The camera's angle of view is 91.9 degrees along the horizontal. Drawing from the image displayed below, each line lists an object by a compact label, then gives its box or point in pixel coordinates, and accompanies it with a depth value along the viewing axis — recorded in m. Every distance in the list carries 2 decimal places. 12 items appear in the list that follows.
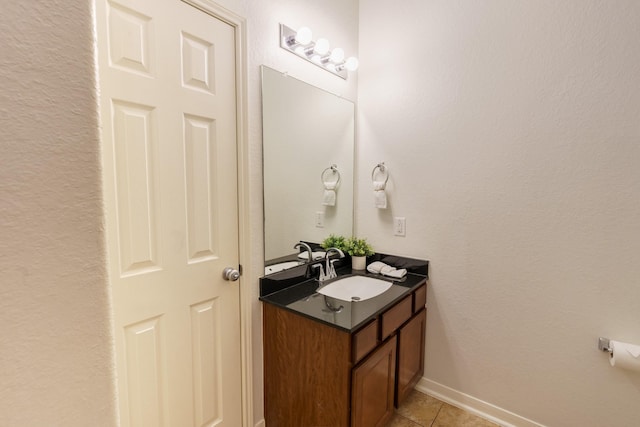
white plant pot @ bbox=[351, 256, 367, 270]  2.12
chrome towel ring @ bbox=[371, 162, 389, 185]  2.13
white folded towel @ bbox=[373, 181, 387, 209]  2.09
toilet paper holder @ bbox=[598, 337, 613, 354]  1.47
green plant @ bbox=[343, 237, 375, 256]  2.12
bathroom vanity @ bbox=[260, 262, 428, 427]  1.37
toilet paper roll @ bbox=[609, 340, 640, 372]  1.36
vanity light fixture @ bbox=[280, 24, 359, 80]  1.66
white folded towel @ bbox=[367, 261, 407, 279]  1.96
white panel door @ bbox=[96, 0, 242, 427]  1.11
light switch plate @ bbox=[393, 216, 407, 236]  2.07
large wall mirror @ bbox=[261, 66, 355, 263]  1.66
